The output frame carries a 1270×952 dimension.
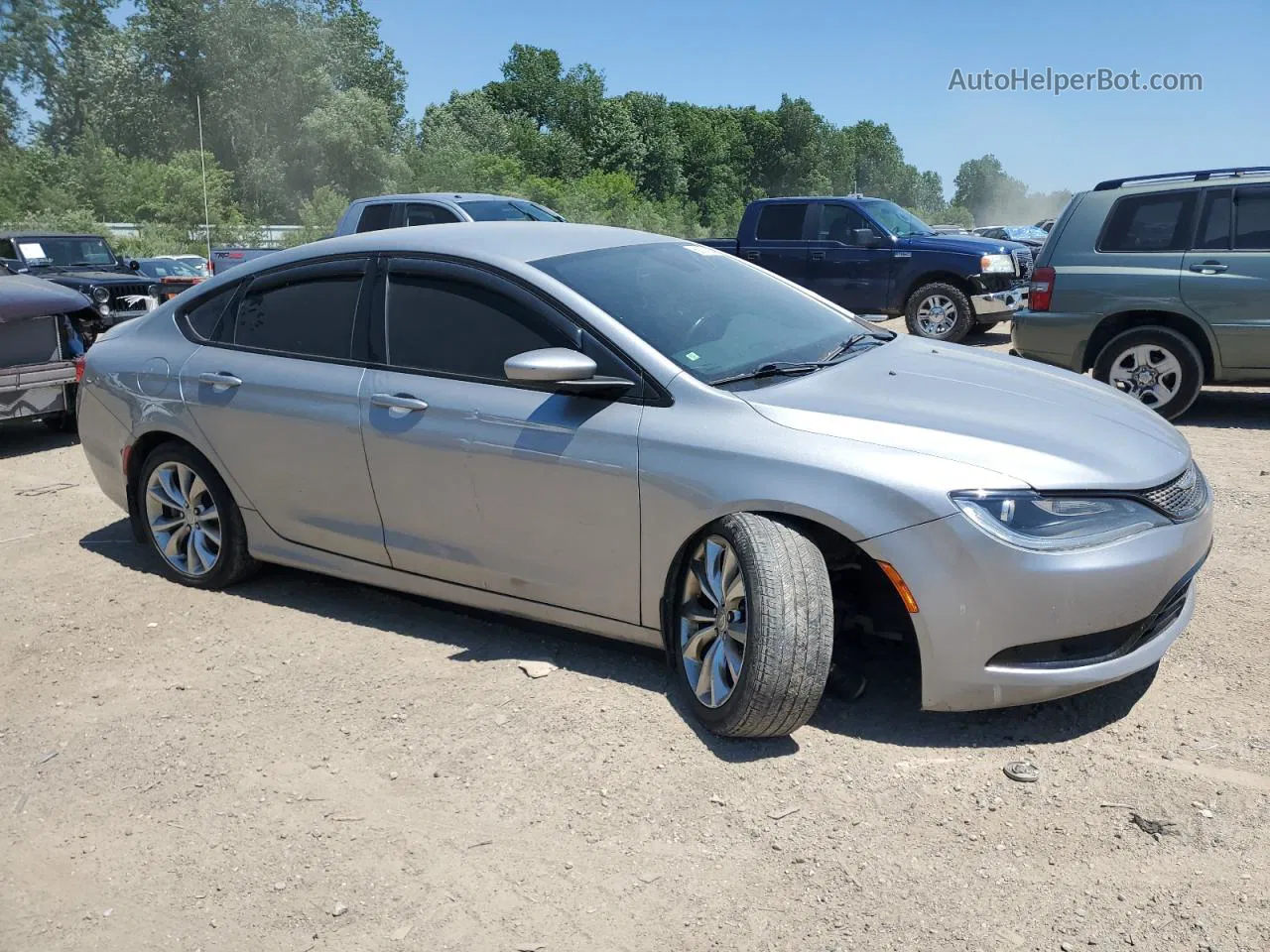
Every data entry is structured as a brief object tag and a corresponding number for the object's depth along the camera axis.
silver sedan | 3.38
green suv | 8.26
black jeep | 15.29
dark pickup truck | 14.04
